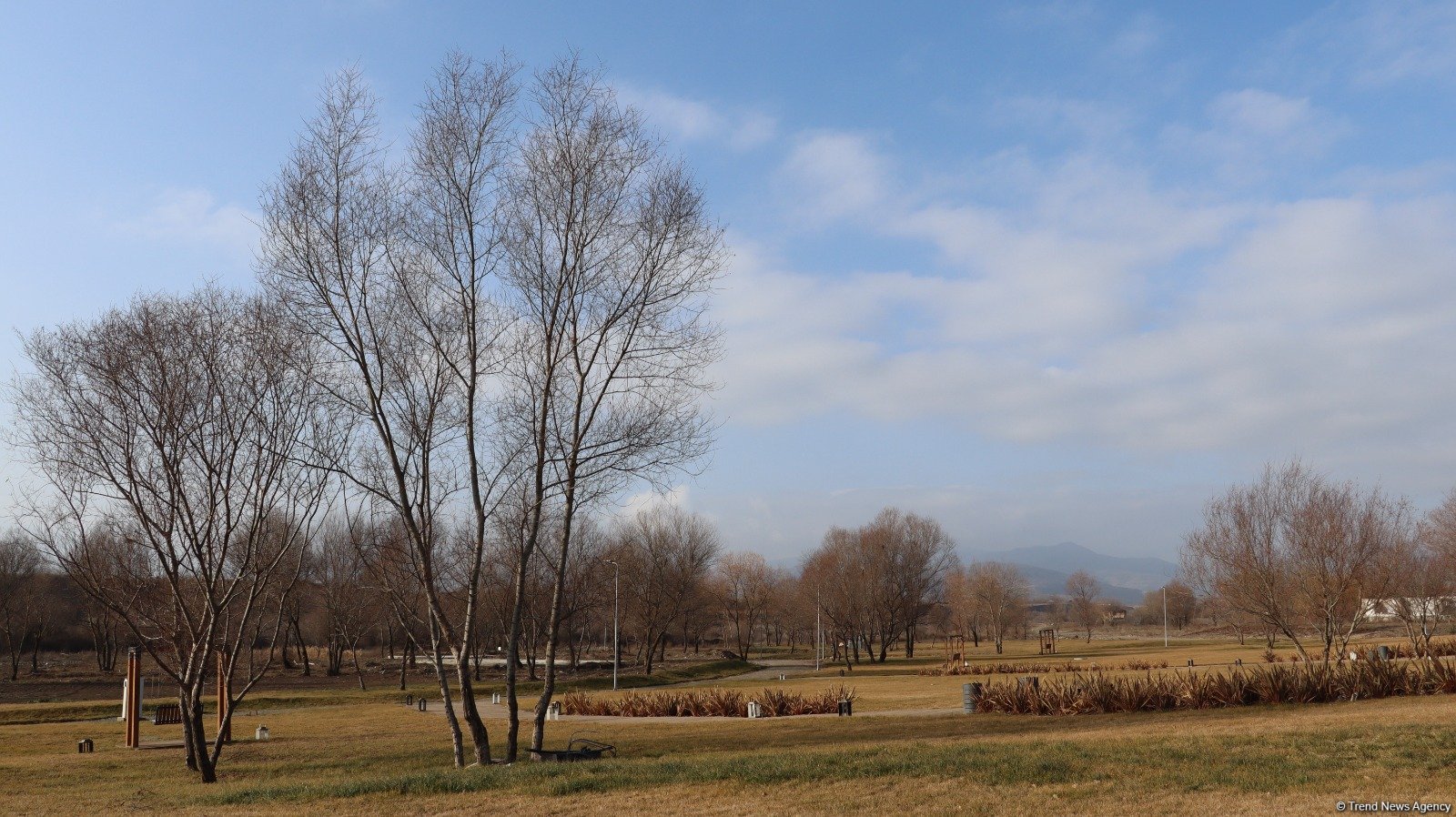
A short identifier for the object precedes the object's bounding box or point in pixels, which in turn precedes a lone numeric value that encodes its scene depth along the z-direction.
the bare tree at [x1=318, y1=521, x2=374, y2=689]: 45.84
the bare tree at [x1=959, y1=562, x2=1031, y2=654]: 86.12
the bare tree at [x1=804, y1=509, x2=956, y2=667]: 77.25
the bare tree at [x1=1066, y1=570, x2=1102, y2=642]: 115.31
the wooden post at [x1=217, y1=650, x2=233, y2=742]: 20.31
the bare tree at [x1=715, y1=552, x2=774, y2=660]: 92.05
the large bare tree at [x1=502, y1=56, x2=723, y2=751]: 17.95
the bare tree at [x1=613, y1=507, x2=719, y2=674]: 63.53
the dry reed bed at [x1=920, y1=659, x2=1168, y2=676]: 46.56
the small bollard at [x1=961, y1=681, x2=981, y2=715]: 24.20
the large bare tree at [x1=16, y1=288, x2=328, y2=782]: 17.81
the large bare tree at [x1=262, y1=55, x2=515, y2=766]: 17.09
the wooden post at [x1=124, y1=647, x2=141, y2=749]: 25.55
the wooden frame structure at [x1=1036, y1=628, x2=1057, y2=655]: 78.62
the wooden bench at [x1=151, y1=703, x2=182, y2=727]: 30.77
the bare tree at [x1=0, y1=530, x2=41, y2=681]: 60.72
